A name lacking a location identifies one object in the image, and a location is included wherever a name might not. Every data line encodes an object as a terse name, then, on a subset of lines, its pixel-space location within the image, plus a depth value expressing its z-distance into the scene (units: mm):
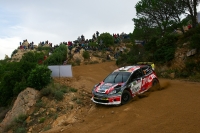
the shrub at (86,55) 33562
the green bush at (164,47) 20078
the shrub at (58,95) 12732
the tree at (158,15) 22781
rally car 10297
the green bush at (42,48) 48797
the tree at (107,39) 41406
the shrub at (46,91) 13352
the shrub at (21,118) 11859
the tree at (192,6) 20548
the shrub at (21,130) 10706
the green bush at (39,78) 14149
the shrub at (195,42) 16605
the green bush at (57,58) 29750
